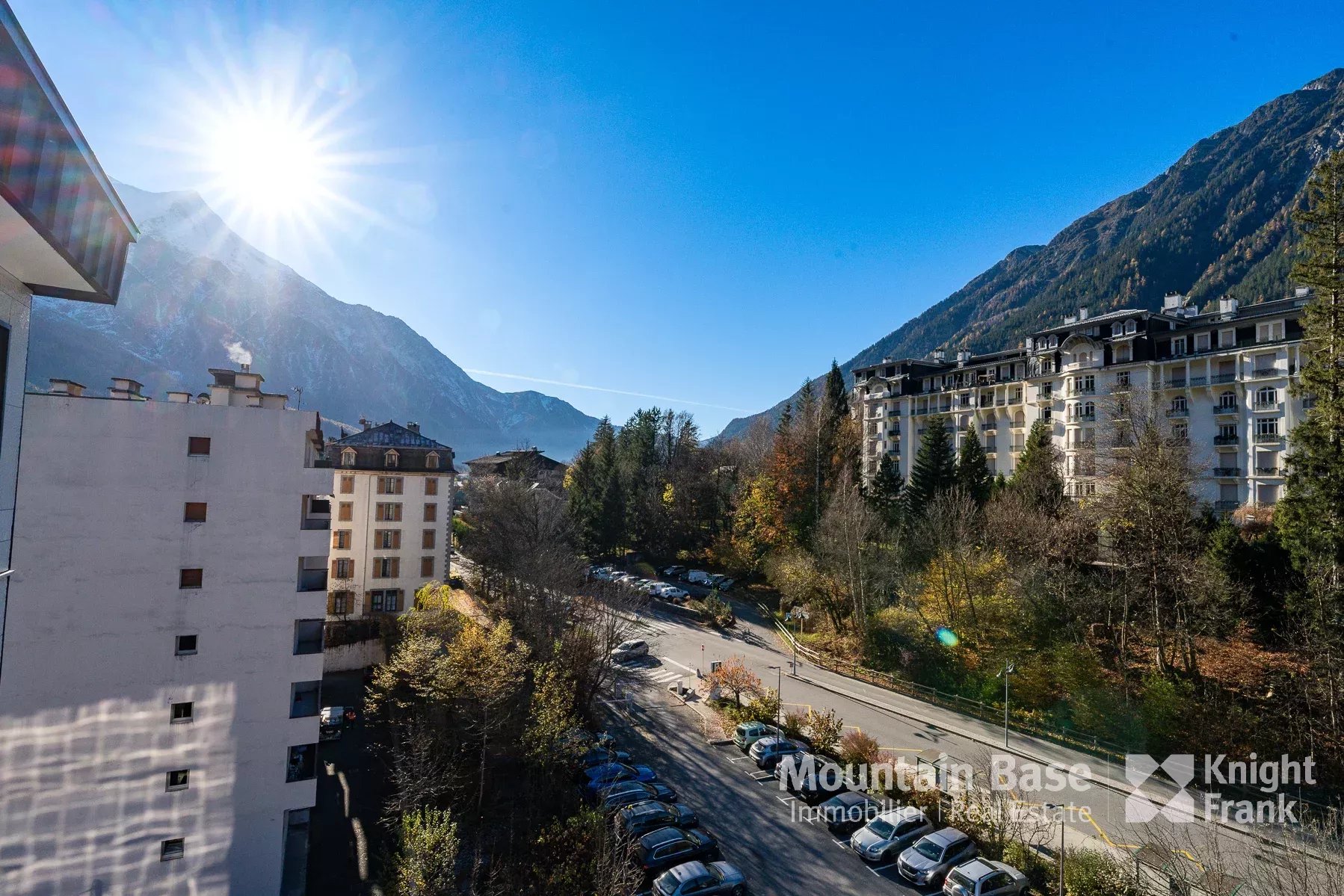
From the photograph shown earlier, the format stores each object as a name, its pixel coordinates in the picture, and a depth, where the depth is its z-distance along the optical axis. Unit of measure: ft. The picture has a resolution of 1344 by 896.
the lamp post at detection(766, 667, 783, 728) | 78.33
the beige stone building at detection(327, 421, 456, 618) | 108.88
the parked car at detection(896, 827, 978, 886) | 47.85
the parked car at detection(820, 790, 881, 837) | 56.34
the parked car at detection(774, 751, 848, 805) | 61.93
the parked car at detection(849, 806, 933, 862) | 51.37
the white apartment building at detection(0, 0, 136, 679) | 14.60
